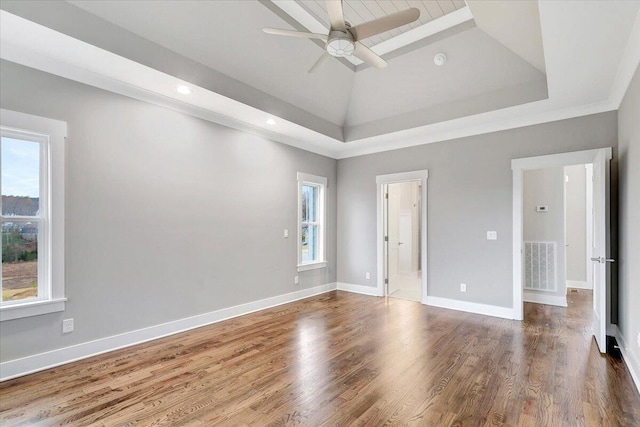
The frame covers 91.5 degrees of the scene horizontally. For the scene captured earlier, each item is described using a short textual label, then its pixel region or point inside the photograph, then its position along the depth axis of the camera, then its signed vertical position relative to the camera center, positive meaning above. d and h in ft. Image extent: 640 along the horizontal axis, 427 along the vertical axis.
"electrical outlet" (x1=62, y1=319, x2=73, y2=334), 9.56 -3.38
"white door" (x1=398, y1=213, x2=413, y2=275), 26.43 -2.48
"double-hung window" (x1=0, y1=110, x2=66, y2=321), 8.75 +0.04
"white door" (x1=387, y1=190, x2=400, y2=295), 19.64 -1.39
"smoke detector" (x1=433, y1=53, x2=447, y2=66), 12.80 +6.47
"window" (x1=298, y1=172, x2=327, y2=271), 18.10 -0.37
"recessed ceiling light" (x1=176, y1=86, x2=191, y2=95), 11.22 +4.61
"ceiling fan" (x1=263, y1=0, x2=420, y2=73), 7.59 +4.83
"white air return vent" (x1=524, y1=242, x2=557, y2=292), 16.56 -2.79
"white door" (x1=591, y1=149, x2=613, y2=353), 10.40 -1.05
